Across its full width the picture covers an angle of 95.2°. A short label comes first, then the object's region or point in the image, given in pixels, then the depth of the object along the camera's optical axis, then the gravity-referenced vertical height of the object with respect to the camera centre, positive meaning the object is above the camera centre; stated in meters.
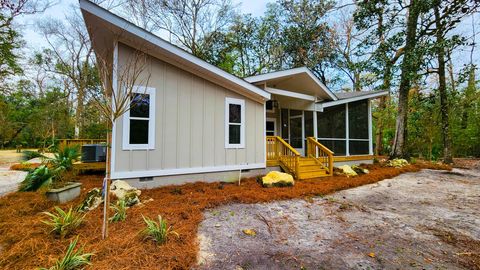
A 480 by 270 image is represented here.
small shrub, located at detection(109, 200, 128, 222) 3.49 -1.16
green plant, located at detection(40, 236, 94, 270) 2.20 -1.23
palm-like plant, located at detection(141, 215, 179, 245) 2.87 -1.20
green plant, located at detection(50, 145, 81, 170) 6.01 -0.43
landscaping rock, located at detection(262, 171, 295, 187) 6.30 -1.09
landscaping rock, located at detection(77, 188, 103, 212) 4.03 -1.12
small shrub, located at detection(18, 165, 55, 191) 4.84 -0.80
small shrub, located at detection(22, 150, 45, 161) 5.45 -0.31
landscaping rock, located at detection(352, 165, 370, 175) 8.90 -1.13
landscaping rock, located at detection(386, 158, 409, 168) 10.69 -1.01
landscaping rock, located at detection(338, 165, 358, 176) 8.36 -1.10
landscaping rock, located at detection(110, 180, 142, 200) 4.55 -1.01
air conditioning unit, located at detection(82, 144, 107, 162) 7.87 -0.34
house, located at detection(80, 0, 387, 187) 5.29 +0.60
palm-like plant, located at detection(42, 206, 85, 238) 2.96 -1.12
